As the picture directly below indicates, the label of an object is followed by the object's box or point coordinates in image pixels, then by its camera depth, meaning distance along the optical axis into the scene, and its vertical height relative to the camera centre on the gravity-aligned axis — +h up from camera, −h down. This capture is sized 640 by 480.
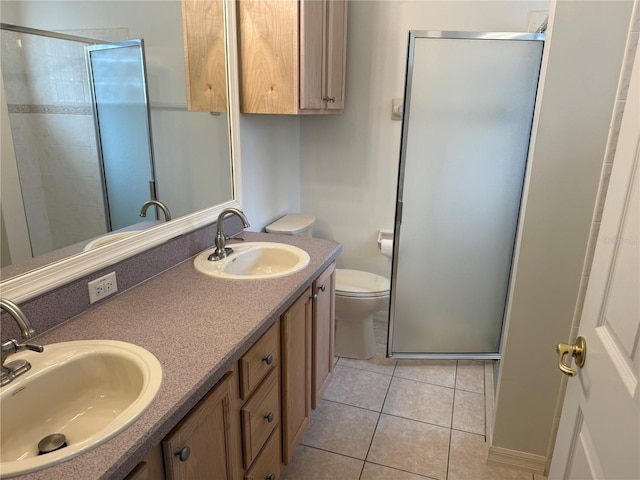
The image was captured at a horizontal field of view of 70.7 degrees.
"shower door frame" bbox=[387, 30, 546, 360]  2.13 -0.27
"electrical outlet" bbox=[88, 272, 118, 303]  1.39 -0.56
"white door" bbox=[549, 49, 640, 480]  0.77 -0.43
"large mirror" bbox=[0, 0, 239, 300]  1.21 -0.05
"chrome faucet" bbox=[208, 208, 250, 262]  1.83 -0.53
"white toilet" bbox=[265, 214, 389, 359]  2.63 -1.09
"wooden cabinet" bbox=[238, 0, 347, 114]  2.03 +0.24
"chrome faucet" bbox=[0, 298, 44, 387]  0.91 -0.51
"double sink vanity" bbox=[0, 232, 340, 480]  0.91 -0.62
